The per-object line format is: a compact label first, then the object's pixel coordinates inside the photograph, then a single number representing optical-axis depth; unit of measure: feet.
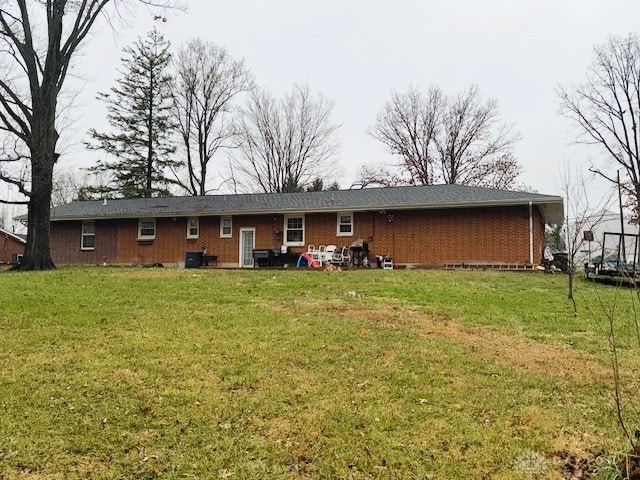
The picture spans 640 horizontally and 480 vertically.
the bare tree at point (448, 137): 111.45
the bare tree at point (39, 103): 54.85
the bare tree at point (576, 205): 31.32
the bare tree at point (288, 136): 115.03
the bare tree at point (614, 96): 84.94
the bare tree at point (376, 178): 118.93
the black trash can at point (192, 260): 63.46
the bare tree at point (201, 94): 111.65
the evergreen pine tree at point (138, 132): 109.91
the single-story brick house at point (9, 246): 117.39
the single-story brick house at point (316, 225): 54.75
